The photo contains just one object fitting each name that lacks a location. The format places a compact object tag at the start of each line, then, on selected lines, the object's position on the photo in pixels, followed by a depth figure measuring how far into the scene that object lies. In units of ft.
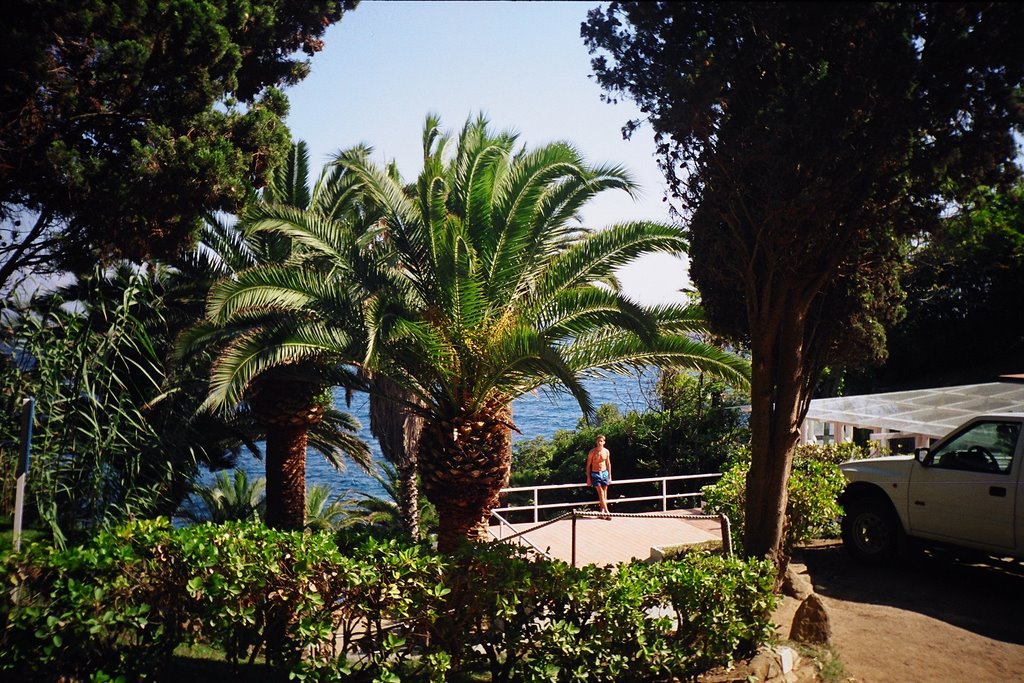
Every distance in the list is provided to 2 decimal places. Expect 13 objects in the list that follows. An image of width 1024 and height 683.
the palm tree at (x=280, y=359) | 29.12
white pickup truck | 25.79
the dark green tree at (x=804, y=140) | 20.70
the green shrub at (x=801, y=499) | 28.78
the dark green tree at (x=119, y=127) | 34.06
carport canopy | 39.93
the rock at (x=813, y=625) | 22.09
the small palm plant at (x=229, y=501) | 56.75
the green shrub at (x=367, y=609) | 18.19
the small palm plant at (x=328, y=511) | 64.83
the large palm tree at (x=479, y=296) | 29.07
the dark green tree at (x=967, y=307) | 78.07
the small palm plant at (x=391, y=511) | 64.13
